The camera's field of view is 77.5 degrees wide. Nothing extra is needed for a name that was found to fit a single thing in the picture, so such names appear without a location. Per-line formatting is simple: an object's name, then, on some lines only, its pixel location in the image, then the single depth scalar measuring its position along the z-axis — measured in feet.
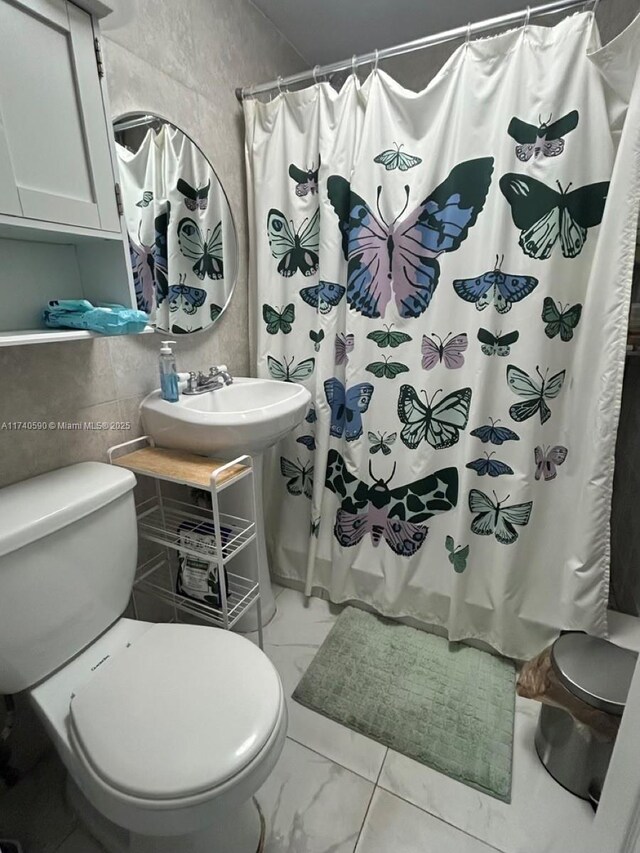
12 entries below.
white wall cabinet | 2.52
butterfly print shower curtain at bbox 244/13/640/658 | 3.66
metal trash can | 3.37
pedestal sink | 3.72
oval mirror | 3.94
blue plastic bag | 3.04
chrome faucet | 4.44
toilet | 2.40
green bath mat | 3.91
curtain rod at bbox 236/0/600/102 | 3.43
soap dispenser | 4.05
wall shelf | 2.53
